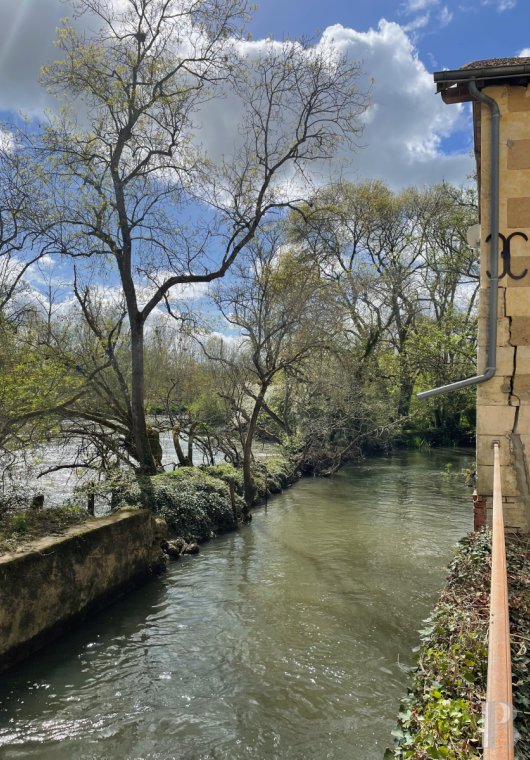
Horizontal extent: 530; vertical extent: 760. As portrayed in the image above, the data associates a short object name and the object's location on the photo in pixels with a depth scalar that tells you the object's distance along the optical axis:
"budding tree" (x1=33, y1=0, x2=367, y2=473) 12.75
